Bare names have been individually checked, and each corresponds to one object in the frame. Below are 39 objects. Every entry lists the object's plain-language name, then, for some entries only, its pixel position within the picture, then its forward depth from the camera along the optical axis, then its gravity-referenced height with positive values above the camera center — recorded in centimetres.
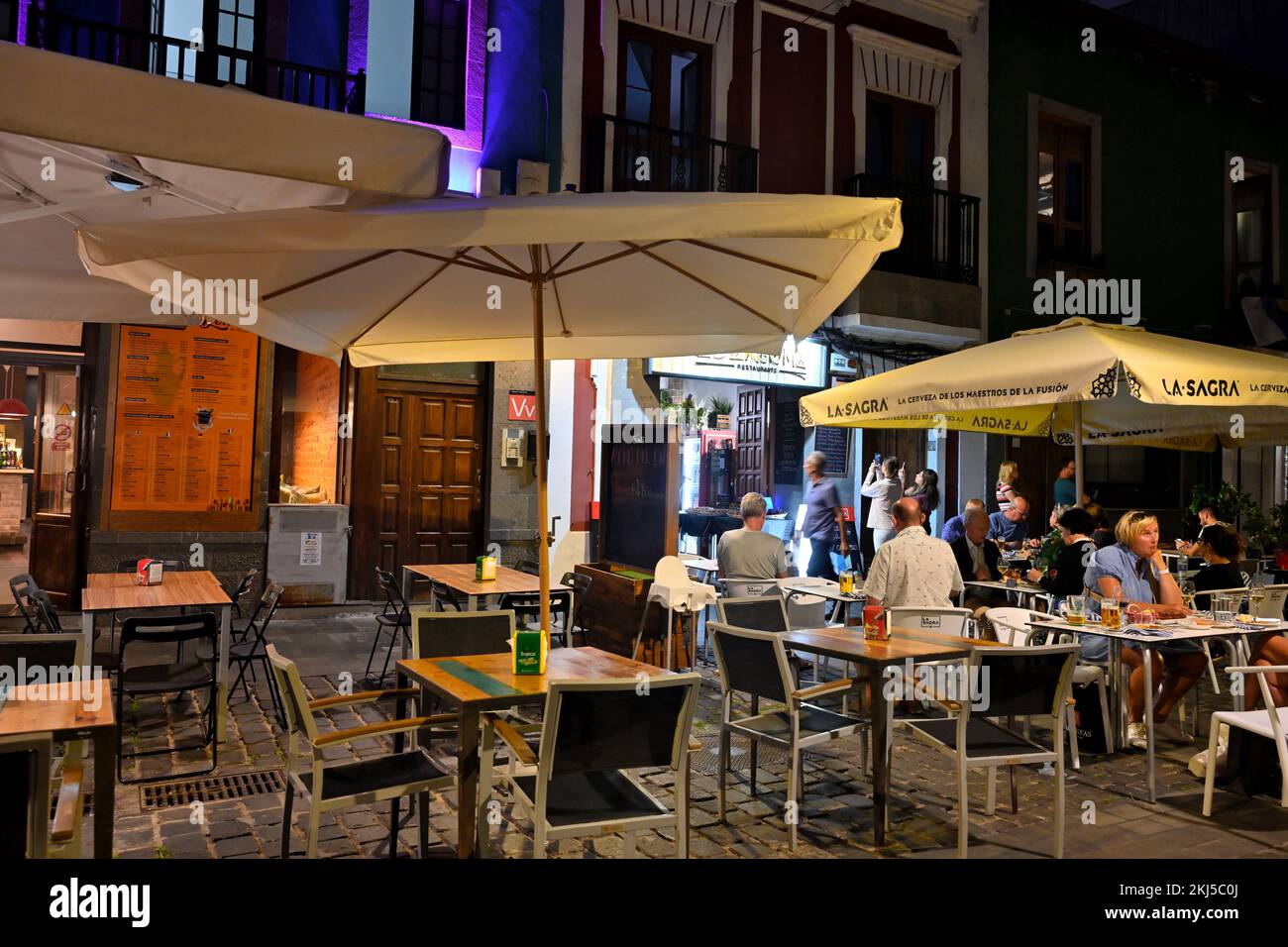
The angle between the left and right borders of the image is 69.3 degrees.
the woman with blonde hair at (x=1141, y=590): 613 -49
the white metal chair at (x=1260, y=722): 452 -101
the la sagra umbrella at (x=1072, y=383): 578 +92
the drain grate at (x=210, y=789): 470 -154
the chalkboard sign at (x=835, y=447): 1312 +89
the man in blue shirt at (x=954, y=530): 863 -17
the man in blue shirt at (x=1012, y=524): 989 -12
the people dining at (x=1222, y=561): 689 -32
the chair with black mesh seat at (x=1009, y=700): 411 -85
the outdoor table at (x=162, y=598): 538 -64
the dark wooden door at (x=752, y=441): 1324 +96
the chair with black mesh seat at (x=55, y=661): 357 -70
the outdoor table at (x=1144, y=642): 518 -76
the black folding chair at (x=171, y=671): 490 -105
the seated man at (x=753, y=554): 754 -38
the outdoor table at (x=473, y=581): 652 -61
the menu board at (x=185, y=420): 916 +74
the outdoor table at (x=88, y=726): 290 -75
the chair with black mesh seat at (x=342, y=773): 343 -109
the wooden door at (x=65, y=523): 916 -33
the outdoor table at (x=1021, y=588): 720 -59
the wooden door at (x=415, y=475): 1039 +26
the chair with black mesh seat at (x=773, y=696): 430 -90
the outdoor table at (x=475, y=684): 349 -73
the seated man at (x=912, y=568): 615 -38
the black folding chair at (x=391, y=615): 695 -89
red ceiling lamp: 1319 +113
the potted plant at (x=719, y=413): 1362 +137
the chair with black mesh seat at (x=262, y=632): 593 -89
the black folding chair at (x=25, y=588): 547 -59
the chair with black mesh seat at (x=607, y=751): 317 -87
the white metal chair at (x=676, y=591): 712 -67
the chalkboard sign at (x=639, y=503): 868 +1
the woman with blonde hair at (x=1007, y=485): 1023 +32
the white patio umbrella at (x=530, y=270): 310 +102
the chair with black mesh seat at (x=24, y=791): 248 -81
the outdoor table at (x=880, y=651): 429 -68
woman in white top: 1146 +17
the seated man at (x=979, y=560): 818 -42
